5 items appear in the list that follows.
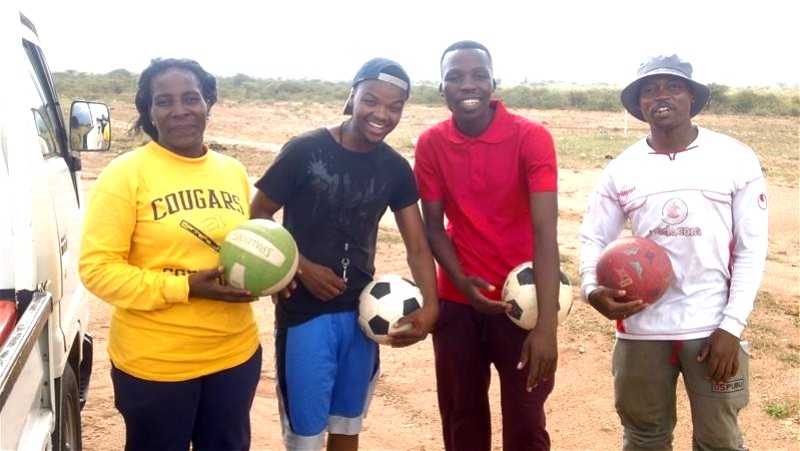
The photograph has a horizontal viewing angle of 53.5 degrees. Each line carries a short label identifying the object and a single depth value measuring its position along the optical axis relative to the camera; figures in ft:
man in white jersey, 10.61
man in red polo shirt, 11.20
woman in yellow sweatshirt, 9.07
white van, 7.09
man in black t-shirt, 10.82
